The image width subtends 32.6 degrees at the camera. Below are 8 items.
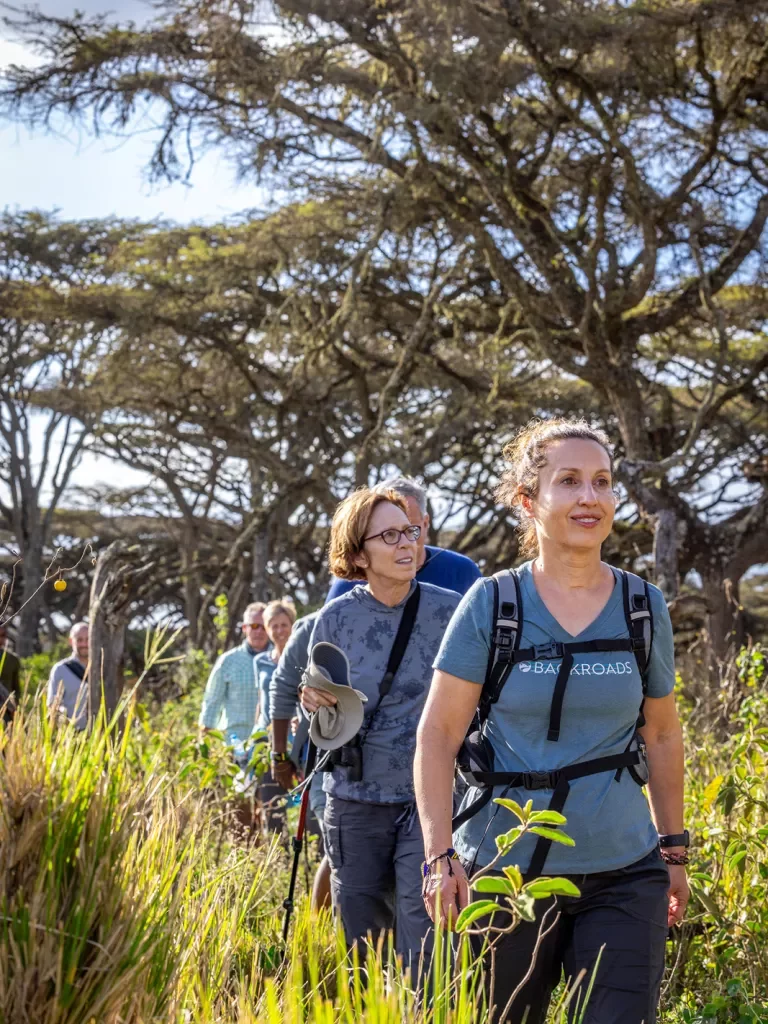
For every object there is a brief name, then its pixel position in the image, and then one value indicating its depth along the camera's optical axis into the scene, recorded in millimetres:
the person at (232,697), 8148
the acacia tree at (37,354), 18797
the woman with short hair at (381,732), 4055
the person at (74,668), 8891
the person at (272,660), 7086
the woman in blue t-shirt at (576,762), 2883
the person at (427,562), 4801
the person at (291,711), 4906
